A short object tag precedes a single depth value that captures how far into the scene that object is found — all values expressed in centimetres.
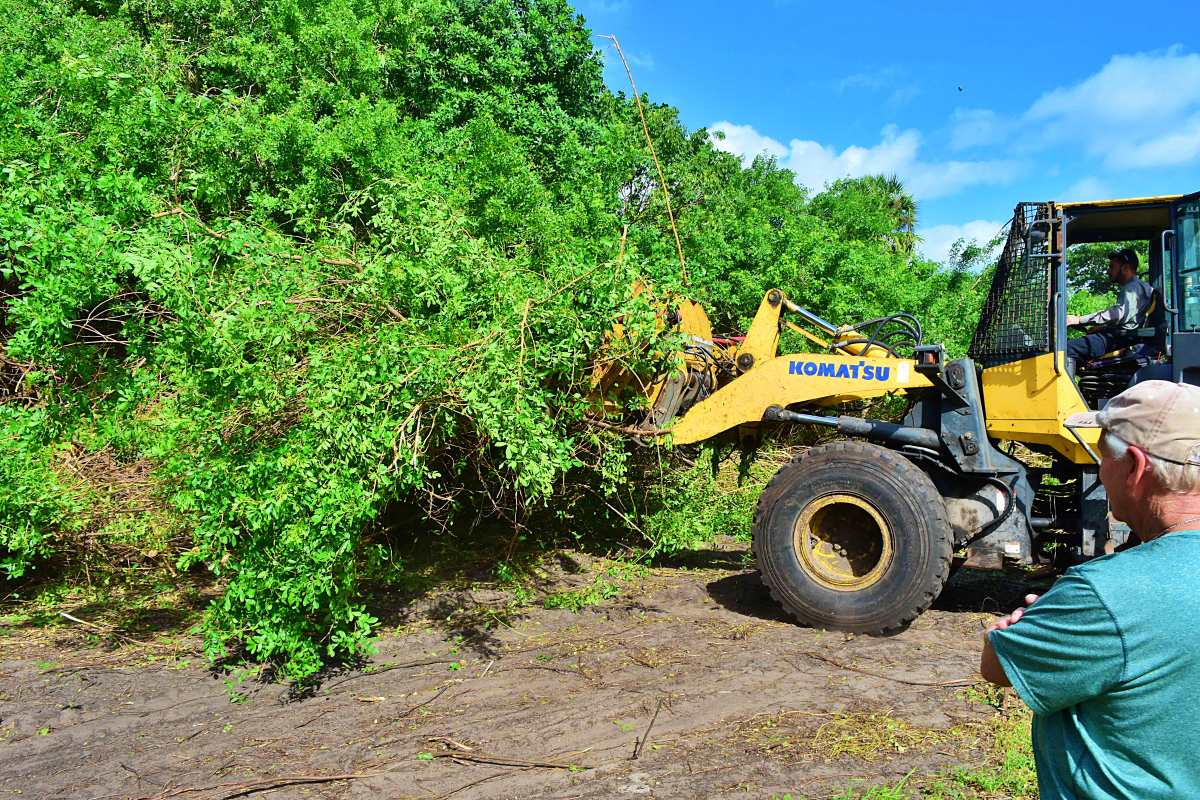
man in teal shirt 157
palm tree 3234
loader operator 594
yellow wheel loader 574
